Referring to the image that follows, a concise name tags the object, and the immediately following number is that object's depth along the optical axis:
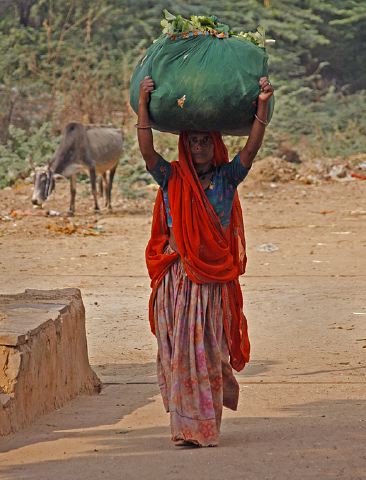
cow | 29.60
